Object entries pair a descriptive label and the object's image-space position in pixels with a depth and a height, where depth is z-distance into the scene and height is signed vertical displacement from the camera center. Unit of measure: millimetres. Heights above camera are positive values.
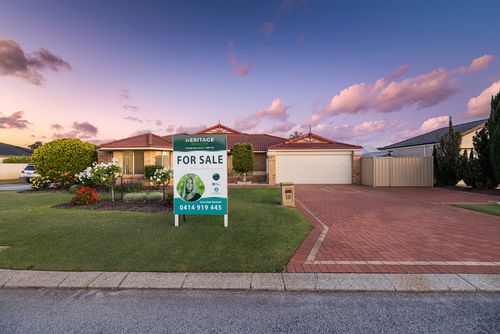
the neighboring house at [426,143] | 19297 +2034
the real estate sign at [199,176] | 6445 -279
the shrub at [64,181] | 15688 -890
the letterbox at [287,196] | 10078 -1372
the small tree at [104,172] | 9895 -214
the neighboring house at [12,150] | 43250 +3773
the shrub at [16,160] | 30161 +1145
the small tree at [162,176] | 9916 -413
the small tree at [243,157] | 20453 +745
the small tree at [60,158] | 15727 +710
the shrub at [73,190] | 13734 -1324
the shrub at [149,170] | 17712 -251
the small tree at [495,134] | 13914 +1695
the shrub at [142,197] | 10589 -1439
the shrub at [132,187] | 14344 -1255
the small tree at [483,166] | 15141 -267
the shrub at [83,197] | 9586 -1244
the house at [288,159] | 18828 +578
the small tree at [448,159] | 16703 +275
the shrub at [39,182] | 15195 -933
